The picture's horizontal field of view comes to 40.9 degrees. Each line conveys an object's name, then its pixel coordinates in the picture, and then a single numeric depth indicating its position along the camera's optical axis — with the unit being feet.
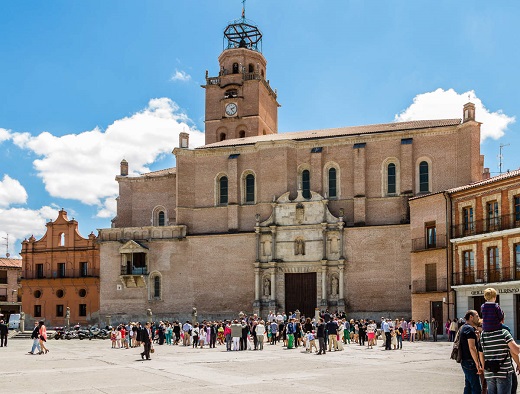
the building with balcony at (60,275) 207.41
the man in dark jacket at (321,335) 91.76
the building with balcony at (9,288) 272.92
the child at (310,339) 96.53
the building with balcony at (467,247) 118.73
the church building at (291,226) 161.38
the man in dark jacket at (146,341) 85.51
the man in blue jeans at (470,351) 36.06
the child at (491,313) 31.83
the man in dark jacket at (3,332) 128.06
